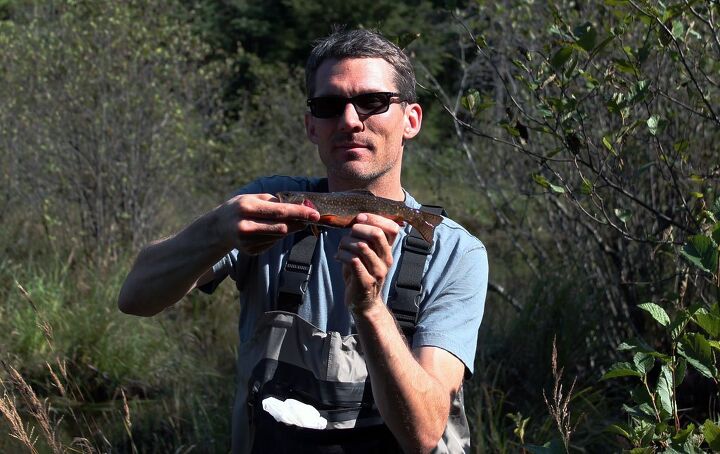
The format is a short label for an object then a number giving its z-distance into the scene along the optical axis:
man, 2.37
